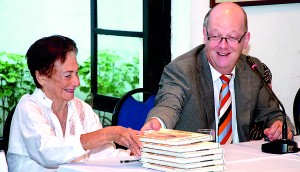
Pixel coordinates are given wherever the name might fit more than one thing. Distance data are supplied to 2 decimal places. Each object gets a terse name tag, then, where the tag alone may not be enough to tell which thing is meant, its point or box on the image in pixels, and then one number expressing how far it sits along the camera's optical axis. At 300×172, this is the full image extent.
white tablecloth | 2.59
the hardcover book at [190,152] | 2.44
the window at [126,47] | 4.63
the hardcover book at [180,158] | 2.44
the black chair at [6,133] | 3.07
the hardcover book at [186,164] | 2.44
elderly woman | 2.73
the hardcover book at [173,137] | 2.49
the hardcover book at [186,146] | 2.45
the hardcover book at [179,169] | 2.46
